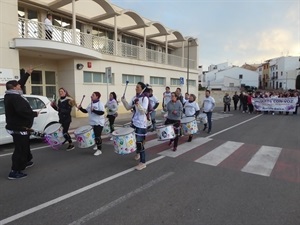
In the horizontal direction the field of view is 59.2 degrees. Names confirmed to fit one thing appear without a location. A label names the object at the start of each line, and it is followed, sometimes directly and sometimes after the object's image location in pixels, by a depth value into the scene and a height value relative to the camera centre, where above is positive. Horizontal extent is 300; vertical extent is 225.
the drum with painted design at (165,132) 6.97 -1.13
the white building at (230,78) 77.06 +3.68
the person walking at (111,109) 10.01 -0.74
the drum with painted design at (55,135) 7.21 -1.24
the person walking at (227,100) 24.72 -0.97
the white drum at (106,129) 9.55 -1.43
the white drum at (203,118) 11.57 -1.25
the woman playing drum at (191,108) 9.84 -0.69
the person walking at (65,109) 7.66 -0.57
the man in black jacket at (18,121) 5.14 -0.65
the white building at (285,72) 85.62 +5.83
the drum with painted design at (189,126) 8.66 -1.21
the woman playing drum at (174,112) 7.91 -0.68
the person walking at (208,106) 11.52 -0.72
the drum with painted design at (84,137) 6.85 -1.24
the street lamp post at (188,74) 30.12 +1.78
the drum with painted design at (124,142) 5.67 -1.13
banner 22.38 -1.23
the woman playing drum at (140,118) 5.98 -0.65
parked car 8.73 -0.77
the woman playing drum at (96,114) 7.14 -0.67
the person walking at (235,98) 26.77 -0.86
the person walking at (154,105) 10.28 -0.59
